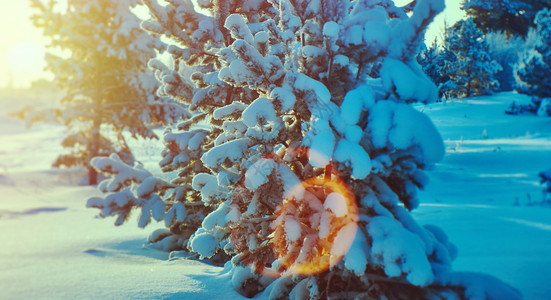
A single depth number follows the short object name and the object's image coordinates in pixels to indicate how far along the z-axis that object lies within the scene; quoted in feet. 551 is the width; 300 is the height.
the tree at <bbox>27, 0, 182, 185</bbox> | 48.37
